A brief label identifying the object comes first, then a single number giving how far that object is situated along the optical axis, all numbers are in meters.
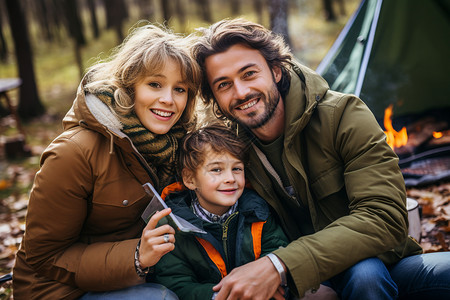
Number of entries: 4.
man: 2.05
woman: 2.22
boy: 2.37
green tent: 4.24
